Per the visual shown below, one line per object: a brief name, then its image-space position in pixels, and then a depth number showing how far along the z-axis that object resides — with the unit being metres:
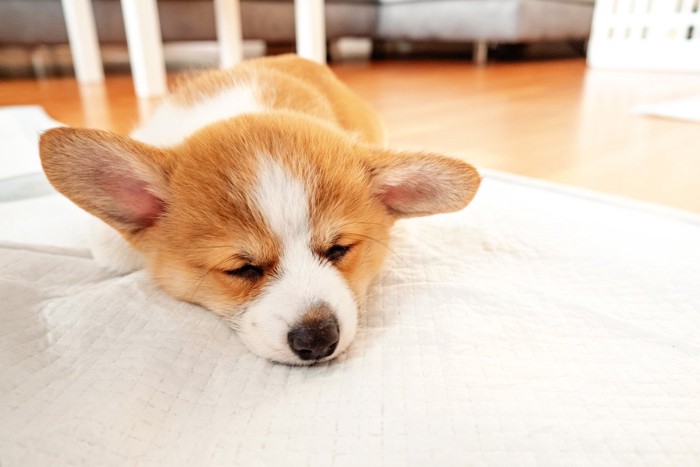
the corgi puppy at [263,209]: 0.29
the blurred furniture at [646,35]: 1.48
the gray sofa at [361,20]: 1.33
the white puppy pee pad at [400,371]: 0.23
